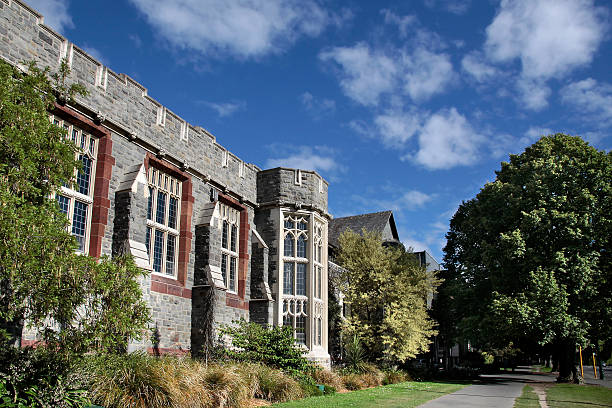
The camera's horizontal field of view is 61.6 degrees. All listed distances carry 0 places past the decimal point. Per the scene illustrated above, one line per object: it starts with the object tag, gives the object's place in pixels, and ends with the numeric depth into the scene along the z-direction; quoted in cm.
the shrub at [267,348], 1509
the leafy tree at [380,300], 2478
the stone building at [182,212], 1227
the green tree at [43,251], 746
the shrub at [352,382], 1883
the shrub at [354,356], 2245
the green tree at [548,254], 2400
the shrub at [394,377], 2279
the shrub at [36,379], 720
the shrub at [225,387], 1067
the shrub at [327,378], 1712
